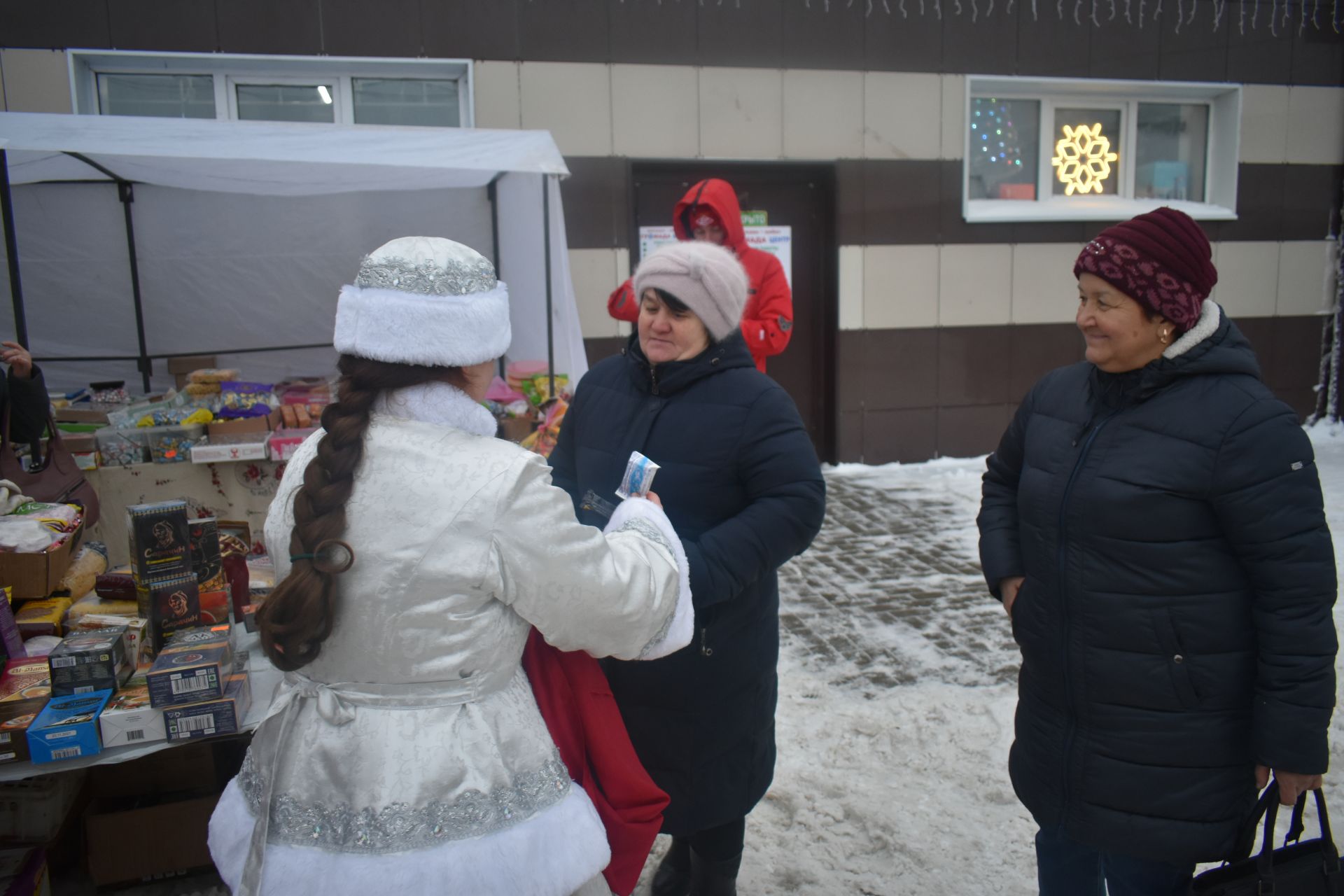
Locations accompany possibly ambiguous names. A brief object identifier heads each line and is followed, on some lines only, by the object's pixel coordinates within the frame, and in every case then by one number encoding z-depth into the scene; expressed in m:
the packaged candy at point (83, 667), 2.15
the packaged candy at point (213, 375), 5.30
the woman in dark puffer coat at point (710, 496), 2.10
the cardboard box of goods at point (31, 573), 2.49
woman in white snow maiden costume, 1.31
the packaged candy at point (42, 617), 2.43
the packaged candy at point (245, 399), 5.02
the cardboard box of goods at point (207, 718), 2.12
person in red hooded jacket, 4.38
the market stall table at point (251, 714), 2.02
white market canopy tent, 5.27
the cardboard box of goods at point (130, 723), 2.07
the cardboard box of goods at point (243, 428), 4.88
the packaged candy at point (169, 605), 2.39
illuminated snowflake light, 7.66
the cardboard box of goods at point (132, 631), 2.33
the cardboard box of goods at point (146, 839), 2.54
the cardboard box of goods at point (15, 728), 2.01
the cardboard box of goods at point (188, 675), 2.10
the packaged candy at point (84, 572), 2.67
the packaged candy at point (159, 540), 2.36
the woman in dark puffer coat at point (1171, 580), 1.70
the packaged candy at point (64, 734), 2.02
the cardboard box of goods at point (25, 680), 2.13
